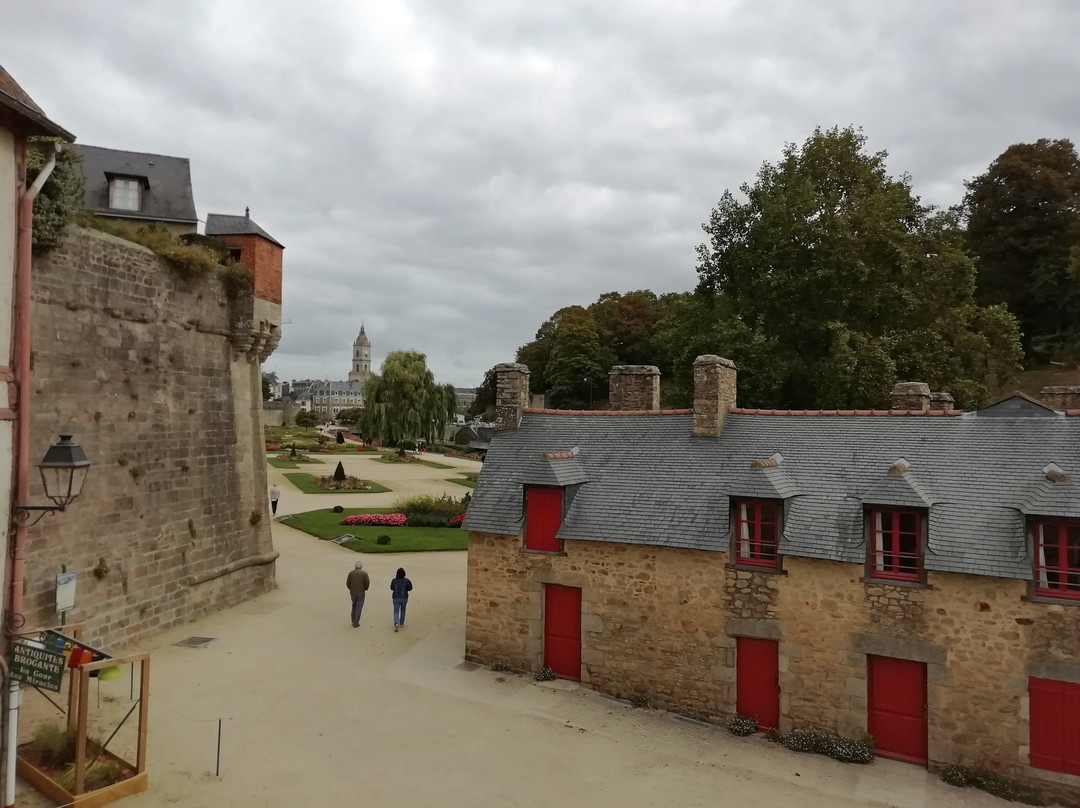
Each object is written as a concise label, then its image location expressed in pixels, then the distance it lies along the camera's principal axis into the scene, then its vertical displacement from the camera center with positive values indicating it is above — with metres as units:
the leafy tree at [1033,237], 33.97 +9.92
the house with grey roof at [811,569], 9.51 -2.29
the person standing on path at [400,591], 15.11 -3.74
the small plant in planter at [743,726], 10.98 -4.80
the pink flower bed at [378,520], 26.64 -3.86
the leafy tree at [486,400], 72.11 +2.43
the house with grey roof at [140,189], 17.50 +5.96
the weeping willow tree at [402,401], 49.56 +1.46
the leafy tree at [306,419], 79.75 +0.11
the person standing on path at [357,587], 15.47 -3.73
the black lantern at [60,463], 6.99 -0.48
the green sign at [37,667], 6.67 -2.48
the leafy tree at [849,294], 22.23 +4.58
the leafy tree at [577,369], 58.47 +4.68
